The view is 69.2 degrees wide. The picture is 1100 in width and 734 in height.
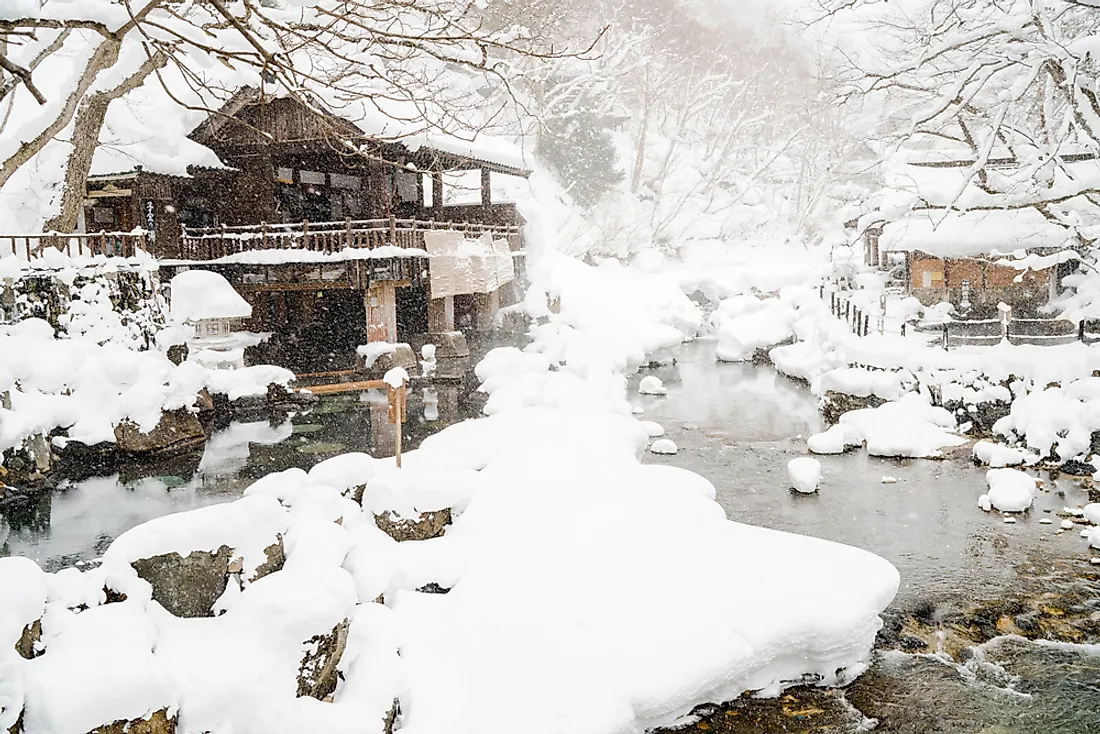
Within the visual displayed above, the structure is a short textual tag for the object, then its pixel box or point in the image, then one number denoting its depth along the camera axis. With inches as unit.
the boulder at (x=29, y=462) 489.7
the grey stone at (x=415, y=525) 338.3
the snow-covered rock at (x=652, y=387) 862.5
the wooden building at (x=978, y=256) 840.3
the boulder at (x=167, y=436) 563.5
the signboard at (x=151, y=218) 815.7
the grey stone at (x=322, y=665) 240.5
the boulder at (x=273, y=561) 269.6
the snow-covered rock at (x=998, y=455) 557.0
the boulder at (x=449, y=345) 873.5
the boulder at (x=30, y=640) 197.2
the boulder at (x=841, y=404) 711.7
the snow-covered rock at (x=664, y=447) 613.3
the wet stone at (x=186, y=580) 248.2
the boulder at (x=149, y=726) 194.8
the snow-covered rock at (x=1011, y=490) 472.4
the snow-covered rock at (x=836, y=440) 610.5
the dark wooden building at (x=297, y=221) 784.9
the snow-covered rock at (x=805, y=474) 514.9
